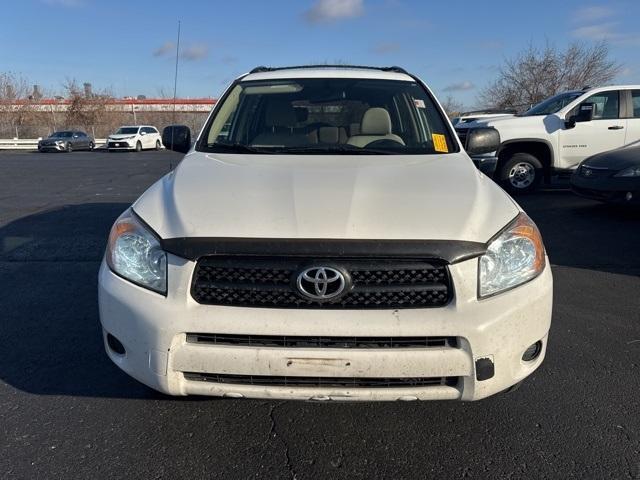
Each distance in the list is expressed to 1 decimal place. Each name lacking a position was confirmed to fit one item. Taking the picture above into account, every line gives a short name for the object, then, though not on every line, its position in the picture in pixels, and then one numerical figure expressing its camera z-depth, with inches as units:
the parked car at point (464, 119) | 506.1
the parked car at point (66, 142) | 1243.8
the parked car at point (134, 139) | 1222.9
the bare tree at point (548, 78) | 1155.9
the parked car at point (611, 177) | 276.2
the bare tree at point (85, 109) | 1830.7
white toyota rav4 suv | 82.7
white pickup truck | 370.6
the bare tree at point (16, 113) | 1745.7
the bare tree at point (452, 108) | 1729.6
